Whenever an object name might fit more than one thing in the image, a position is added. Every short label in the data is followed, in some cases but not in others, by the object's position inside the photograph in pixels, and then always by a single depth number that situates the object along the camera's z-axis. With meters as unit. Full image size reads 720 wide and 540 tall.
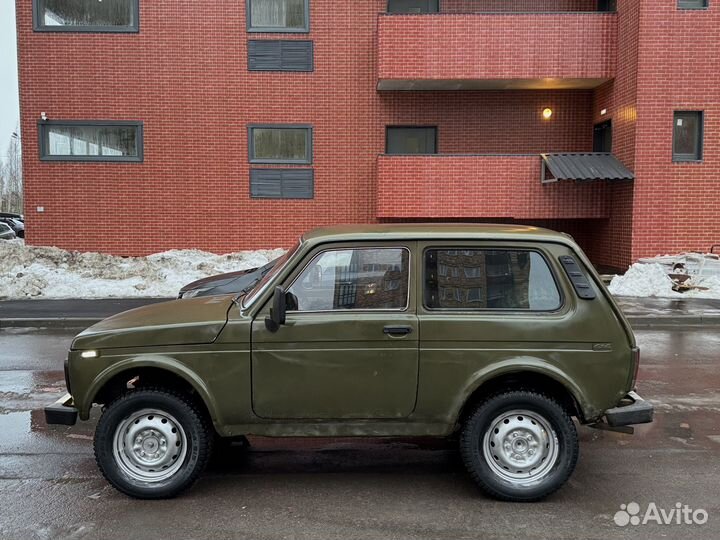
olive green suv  4.28
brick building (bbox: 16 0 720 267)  15.65
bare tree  81.56
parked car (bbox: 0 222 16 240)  27.40
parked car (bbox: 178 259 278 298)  8.60
